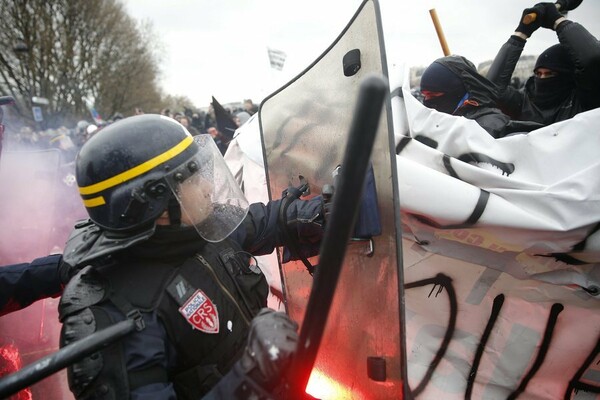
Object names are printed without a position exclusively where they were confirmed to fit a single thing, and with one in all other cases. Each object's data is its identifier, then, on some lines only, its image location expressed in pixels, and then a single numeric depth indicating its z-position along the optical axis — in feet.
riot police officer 3.78
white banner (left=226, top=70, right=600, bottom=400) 5.14
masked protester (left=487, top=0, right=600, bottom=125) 6.91
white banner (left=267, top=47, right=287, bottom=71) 22.15
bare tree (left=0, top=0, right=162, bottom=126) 82.94
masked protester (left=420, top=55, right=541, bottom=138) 7.99
